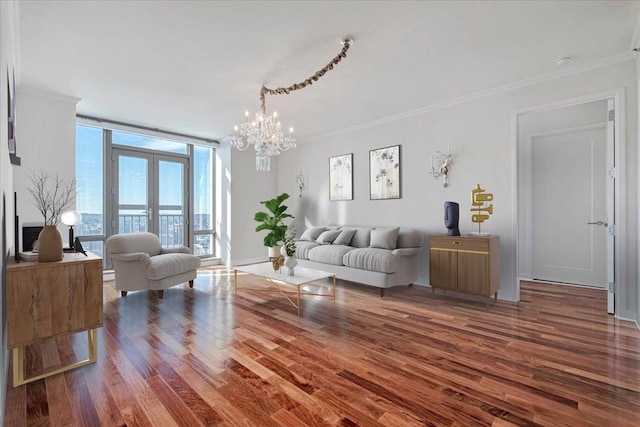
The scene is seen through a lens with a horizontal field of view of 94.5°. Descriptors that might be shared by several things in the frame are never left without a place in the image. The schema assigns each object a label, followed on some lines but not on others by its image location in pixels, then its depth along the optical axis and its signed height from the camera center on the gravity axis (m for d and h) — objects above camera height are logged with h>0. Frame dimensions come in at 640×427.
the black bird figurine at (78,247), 2.41 -0.29
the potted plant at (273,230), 3.66 -0.24
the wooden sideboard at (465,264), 3.33 -0.63
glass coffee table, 3.27 -0.75
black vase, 3.65 -0.07
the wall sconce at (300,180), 6.22 +0.66
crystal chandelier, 3.48 +0.93
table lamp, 2.38 -0.06
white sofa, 3.81 -0.61
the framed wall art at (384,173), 4.70 +0.62
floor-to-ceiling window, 4.72 +0.41
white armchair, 3.60 -0.70
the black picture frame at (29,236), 2.54 -0.21
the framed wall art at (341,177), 5.37 +0.63
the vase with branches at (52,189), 3.64 +0.29
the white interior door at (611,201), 3.03 +0.10
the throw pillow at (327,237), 4.91 -0.43
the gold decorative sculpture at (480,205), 3.55 +0.08
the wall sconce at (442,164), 4.11 +0.66
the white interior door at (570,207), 4.15 +0.06
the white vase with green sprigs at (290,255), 3.52 -0.53
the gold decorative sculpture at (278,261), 3.64 -0.62
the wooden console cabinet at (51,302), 1.77 -0.58
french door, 5.02 +0.30
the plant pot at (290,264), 3.51 -0.63
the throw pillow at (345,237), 4.73 -0.42
